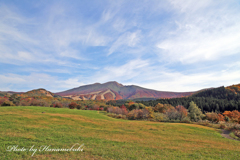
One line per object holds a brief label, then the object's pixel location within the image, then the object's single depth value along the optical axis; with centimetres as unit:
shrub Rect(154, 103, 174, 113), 6718
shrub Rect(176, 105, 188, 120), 4776
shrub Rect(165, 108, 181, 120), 4780
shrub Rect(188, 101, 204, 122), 5132
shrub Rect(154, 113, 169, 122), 4227
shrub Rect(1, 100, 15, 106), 4319
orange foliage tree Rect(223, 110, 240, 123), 6395
